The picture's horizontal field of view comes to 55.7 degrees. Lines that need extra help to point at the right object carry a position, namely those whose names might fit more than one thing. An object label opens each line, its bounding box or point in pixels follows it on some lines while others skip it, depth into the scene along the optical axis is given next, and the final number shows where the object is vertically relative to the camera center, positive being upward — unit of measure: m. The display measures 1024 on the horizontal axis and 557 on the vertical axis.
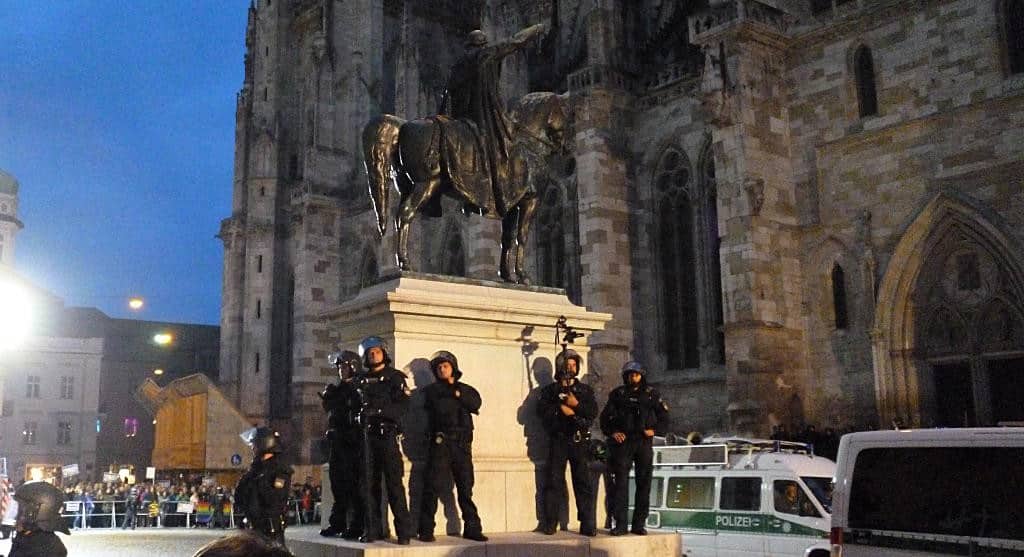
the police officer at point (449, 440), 7.62 -0.06
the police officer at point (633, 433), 8.42 -0.04
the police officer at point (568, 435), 8.21 -0.05
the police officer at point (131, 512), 27.83 -2.12
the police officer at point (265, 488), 7.75 -0.42
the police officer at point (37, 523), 6.51 -0.56
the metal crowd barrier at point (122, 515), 28.13 -2.30
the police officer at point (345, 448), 7.68 -0.11
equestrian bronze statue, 8.90 +2.61
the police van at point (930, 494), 7.47 -0.57
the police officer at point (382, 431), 7.32 +0.01
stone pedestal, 8.12 +0.69
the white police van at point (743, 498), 13.43 -1.04
